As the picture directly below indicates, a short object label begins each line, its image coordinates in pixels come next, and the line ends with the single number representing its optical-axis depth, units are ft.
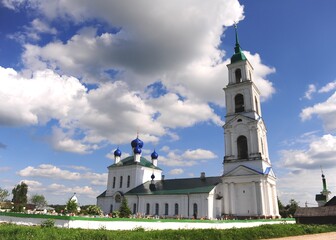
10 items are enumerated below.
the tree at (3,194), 229.45
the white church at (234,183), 110.73
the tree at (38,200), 308.85
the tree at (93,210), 103.94
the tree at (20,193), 246.39
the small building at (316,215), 106.42
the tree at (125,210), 105.69
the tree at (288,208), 172.62
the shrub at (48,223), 54.39
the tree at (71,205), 111.51
